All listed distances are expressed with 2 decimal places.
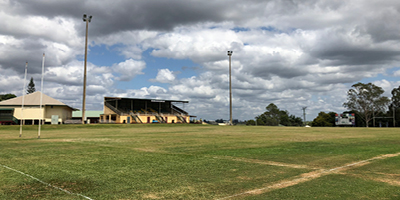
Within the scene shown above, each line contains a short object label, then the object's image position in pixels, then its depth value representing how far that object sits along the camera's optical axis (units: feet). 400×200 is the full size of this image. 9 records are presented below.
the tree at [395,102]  349.66
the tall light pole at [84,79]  198.59
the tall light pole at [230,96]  241.76
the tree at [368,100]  303.62
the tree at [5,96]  359.25
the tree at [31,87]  438.81
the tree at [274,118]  453.99
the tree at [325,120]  366.53
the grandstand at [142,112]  270.05
